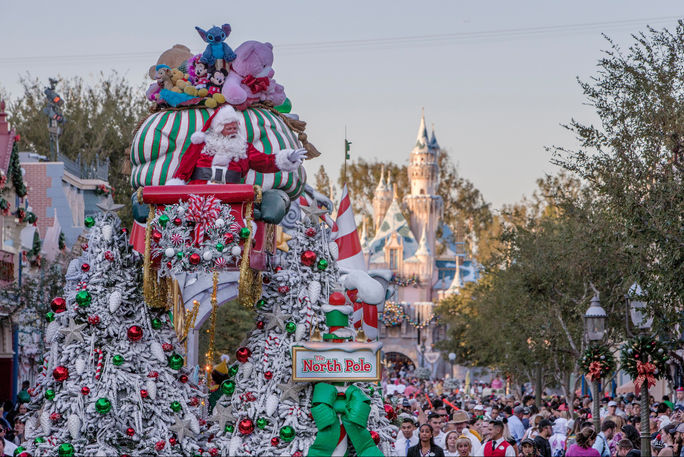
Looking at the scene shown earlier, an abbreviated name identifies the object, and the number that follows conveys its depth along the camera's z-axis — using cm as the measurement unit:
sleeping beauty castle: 10856
